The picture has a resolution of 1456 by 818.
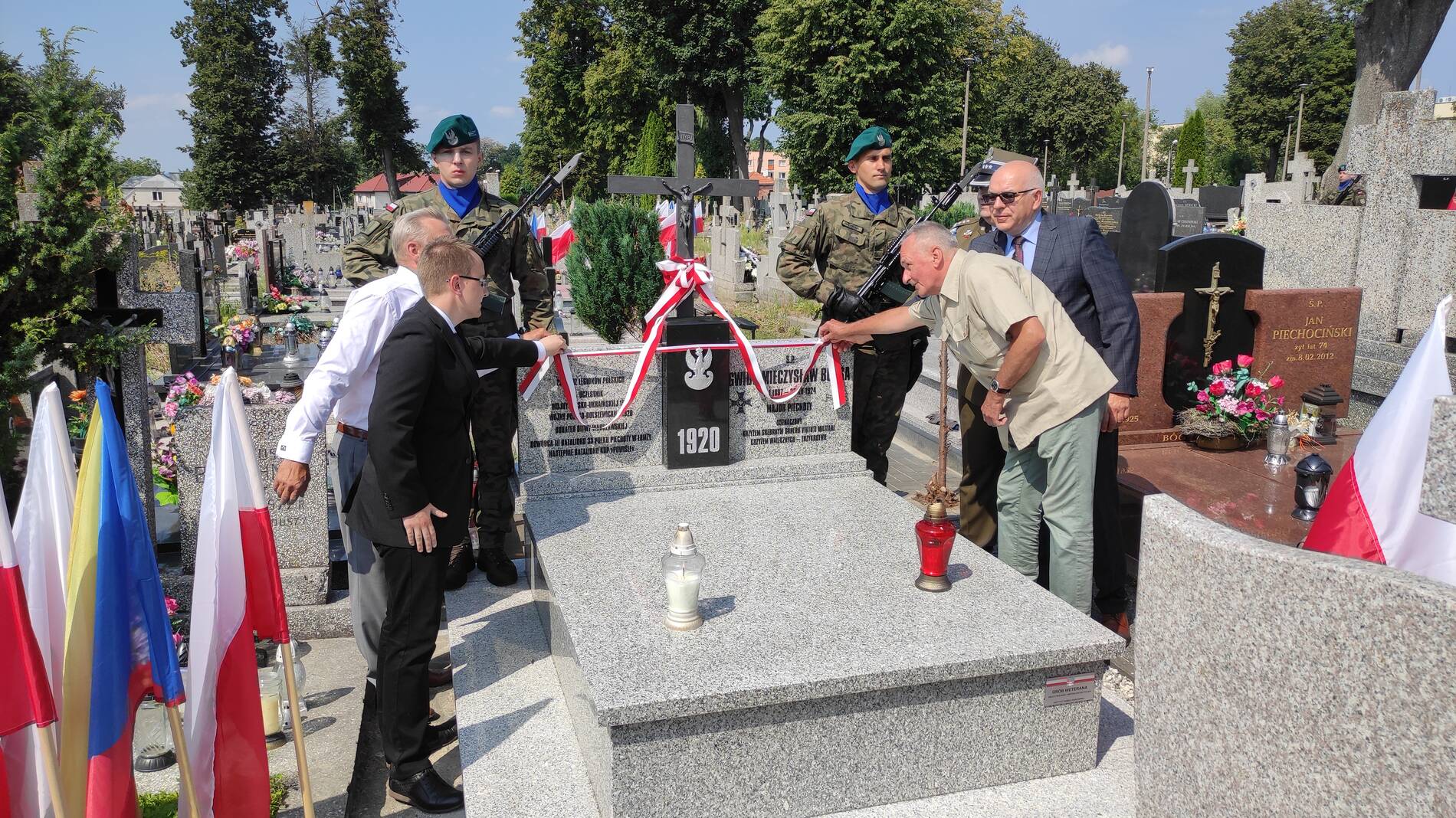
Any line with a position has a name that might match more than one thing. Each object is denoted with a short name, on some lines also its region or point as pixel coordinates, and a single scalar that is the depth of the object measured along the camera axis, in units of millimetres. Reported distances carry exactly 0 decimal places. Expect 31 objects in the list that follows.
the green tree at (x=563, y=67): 44062
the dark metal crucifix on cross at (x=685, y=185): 5801
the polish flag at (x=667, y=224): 11227
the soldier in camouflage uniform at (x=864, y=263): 5430
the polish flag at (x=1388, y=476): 2791
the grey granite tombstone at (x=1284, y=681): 1168
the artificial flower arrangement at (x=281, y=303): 15128
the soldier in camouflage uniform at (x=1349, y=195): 11773
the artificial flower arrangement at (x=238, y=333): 10586
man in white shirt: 3465
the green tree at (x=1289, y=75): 51469
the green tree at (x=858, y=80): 32656
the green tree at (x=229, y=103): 49469
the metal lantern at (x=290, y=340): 12312
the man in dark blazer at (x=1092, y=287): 4387
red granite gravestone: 7117
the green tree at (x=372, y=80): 47438
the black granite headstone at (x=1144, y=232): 9023
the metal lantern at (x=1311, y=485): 5305
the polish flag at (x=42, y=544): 2652
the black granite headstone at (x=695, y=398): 5148
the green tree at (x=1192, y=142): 51250
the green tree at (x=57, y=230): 4012
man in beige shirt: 3818
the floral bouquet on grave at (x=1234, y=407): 6531
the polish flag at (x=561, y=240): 14156
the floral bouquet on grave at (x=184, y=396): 5684
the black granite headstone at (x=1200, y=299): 6887
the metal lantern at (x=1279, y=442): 6324
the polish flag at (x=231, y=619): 2908
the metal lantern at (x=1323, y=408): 6984
